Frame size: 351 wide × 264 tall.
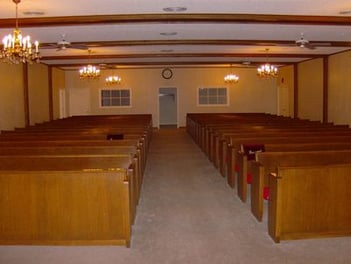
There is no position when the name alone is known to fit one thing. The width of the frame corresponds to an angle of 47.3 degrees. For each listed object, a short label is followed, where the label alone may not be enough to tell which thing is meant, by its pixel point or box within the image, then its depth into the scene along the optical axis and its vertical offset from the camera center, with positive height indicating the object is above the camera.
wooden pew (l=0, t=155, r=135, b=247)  4.02 -0.96
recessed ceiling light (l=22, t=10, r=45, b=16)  6.10 +1.55
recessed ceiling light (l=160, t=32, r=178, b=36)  8.28 +1.62
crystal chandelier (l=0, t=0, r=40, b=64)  5.34 +0.87
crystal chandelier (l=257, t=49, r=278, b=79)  11.30 +1.11
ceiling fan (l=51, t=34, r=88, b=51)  7.24 +1.25
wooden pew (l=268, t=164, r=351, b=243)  4.10 -0.96
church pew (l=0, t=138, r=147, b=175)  6.50 -0.50
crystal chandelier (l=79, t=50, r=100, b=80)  11.38 +1.15
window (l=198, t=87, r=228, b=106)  18.83 +0.69
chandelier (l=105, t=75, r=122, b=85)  16.33 +1.32
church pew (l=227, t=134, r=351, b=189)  6.51 -0.54
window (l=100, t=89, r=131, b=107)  18.61 +0.65
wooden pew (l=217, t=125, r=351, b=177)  7.40 -0.45
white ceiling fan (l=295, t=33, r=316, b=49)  7.39 +1.24
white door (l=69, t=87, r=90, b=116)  18.53 +0.52
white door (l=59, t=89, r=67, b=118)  17.53 +0.46
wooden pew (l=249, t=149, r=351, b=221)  5.07 -0.65
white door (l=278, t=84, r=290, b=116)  18.12 +0.44
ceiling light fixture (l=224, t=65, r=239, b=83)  16.50 +1.32
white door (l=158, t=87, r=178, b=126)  20.55 +0.11
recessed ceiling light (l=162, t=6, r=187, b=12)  5.95 +1.54
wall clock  18.59 +1.77
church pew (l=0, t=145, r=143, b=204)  5.95 -0.56
